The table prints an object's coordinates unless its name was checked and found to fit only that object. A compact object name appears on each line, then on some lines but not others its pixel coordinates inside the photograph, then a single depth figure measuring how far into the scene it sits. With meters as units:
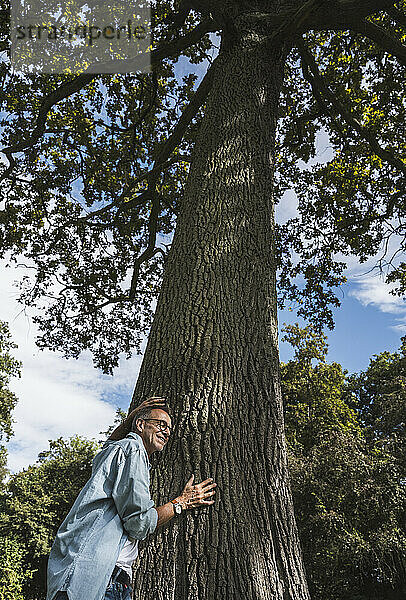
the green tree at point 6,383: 20.98
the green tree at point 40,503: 17.19
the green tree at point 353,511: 12.26
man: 1.93
